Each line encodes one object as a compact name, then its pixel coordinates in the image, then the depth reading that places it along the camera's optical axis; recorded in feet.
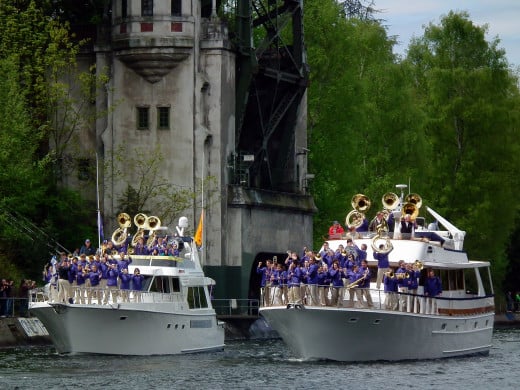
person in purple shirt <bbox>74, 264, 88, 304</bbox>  237.04
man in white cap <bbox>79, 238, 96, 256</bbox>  247.70
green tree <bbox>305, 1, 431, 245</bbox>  365.61
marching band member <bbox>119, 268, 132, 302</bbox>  240.53
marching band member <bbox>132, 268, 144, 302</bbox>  240.94
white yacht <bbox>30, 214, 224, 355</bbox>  236.84
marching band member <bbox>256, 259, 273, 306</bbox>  223.10
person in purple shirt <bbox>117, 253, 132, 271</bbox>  241.55
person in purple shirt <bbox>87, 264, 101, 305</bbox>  237.45
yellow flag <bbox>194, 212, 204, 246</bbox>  275.55
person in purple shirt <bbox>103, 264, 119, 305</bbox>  239.71
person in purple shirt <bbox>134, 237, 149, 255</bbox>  250.78
